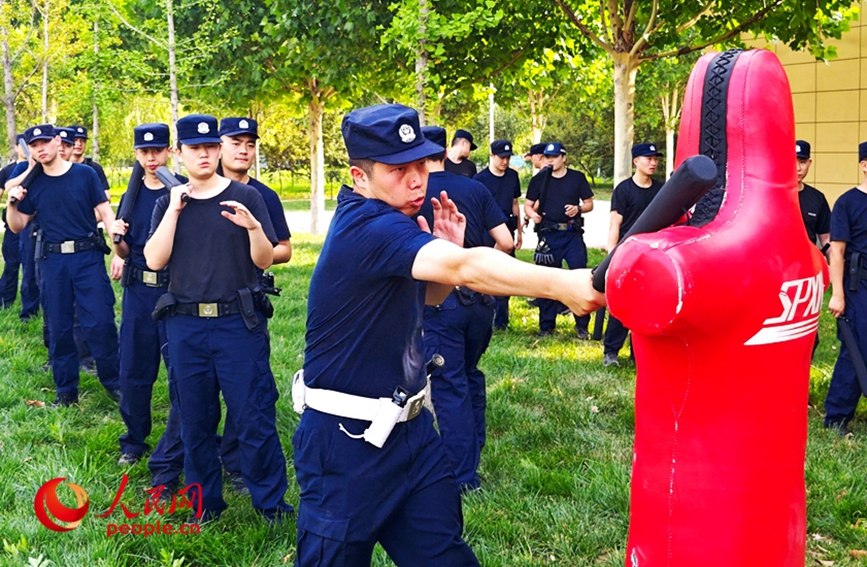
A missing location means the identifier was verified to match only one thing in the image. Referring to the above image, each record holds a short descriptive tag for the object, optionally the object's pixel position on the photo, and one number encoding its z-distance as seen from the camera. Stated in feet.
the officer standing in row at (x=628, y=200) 28.37
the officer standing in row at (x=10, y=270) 39.58
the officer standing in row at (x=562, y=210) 34.73
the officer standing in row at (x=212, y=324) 16.62
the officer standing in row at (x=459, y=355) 18.38
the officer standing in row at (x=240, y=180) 19.24
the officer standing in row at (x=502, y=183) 34.81
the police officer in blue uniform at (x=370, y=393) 9.96
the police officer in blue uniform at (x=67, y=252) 24.36
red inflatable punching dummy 7.16
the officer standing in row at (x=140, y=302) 20.40
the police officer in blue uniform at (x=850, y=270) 21.56
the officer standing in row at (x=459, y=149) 31.53
